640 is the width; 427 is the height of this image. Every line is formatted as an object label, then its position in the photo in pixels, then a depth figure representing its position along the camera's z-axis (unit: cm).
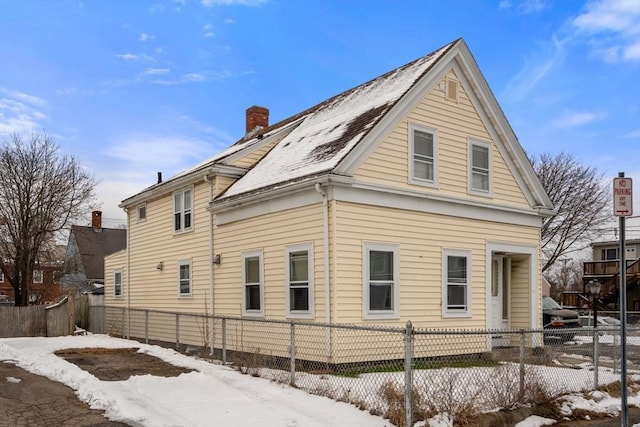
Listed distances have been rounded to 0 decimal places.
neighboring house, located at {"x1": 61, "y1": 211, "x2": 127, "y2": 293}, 4302
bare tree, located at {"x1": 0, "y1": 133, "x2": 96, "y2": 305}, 2386
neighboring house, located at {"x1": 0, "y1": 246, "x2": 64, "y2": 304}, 2728
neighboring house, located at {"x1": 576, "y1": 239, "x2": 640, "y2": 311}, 4250
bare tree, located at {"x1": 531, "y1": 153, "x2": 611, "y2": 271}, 3338
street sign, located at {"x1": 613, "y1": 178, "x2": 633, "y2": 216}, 787
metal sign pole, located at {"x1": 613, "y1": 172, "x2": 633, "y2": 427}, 761
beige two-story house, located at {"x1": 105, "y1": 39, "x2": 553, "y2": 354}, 1259
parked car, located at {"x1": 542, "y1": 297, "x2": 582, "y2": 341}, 2059
